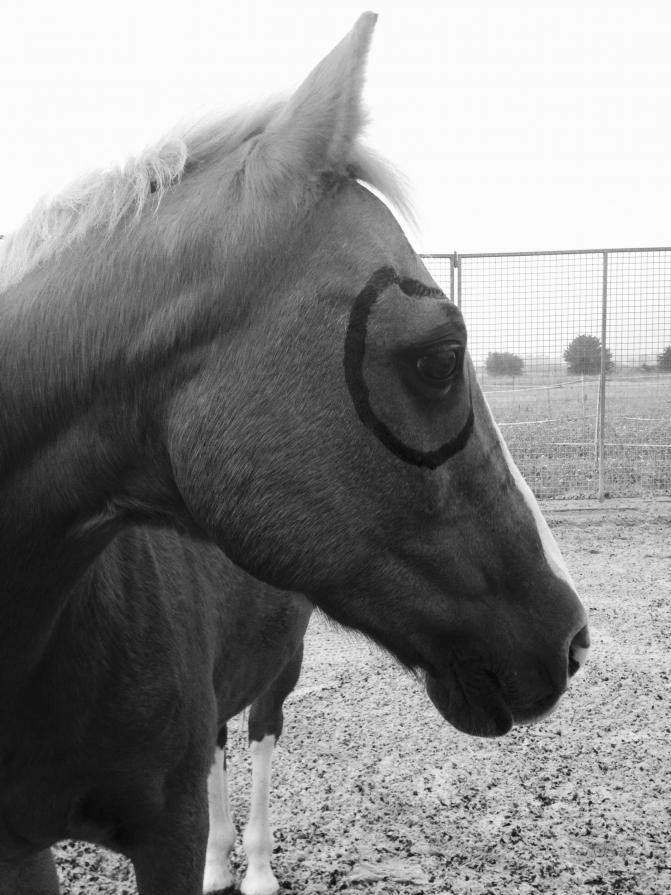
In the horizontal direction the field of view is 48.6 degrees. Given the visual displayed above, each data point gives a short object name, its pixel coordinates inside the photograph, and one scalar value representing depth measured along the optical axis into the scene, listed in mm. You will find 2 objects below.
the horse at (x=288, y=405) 1193
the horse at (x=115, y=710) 1540
